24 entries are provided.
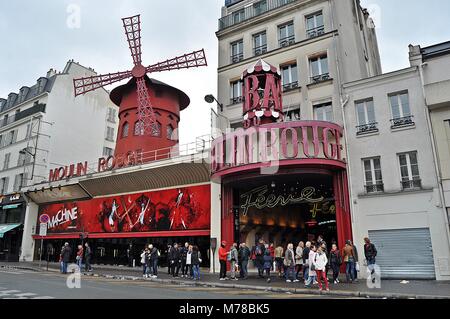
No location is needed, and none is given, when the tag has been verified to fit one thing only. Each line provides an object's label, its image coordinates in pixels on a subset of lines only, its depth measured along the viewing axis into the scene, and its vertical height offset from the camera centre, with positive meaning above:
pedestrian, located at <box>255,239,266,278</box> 14.62 +0.03
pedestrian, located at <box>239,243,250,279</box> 14.31 -0.07
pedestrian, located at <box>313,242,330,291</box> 10.62 -0.24
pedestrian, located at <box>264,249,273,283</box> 13.66 -0.18
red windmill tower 25.17 +10.81
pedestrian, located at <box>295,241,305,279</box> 13.20 -0.02
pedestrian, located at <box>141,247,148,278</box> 15.61 -0.20
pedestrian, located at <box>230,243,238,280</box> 14.35 -0.07
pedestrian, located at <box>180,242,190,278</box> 15.80 -0.09
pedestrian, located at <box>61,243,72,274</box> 16.95 +0.09
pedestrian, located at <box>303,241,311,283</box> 12.74 -0.12
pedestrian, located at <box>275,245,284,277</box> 14.58 -0.01
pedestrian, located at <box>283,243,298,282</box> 13.13 -0.23
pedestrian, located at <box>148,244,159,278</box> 15.60 +0.00
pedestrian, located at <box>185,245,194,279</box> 14.99 -0.03
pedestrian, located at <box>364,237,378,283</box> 12.62 +0.02
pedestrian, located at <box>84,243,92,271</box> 18.11 -0.06
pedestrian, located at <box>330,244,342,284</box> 12.34 -0.16
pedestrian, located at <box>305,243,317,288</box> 11.08 -0.39
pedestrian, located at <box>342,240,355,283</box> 12.35 -0.19
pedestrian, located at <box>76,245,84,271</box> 17.88 +0.09
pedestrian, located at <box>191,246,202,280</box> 14.23 -0.24
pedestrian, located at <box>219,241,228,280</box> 14.33 -0.19
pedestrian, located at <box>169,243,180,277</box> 15.96 -0.09
